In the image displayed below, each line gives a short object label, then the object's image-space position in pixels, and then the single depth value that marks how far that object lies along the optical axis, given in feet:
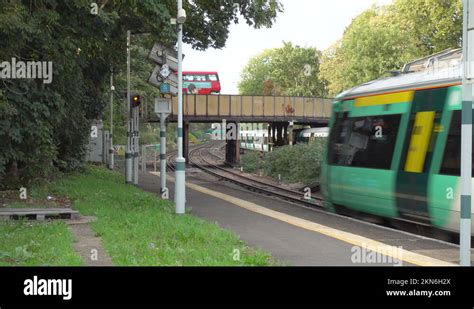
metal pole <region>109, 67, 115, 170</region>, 115.34
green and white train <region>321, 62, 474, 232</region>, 35.19
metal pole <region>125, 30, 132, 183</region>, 80.39
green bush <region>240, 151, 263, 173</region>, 123.85
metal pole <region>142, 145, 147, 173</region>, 110.57
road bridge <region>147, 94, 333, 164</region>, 141.69
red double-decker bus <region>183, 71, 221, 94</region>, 190.90
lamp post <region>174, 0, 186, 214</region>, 46.60
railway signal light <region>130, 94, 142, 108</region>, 79.25
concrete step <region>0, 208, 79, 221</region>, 41.57
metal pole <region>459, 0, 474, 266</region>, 23.86
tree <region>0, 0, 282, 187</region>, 46.06
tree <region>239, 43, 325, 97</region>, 234.99
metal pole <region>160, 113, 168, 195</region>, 60.59
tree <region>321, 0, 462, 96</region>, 146.72
